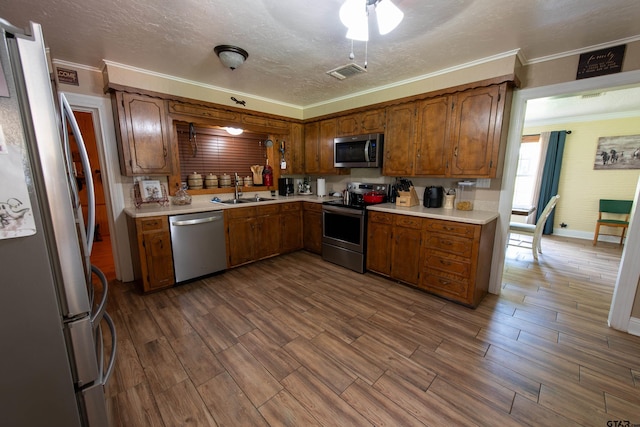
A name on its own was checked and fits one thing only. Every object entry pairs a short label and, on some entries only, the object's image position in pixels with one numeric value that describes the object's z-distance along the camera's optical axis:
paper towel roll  4.47
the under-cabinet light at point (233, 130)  3.86
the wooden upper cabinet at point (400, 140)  3.11
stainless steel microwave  3.42
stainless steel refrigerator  0.79
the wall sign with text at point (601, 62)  2.16
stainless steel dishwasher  2.94
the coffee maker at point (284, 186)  4.48
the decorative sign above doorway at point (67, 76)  2.58
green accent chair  4.63
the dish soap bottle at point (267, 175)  4.34
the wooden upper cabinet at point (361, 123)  3.41
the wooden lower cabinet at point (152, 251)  2.71
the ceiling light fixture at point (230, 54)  2.29
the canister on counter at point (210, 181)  3.79
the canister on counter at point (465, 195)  2.97
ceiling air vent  2.12
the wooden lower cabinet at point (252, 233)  3.44
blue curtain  5.28
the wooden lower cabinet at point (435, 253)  2.51
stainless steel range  3.36
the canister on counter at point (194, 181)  3.63
